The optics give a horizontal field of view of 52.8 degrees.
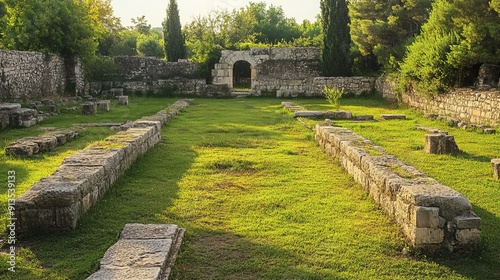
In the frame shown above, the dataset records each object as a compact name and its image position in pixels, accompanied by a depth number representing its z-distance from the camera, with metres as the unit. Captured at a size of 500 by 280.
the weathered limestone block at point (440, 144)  9.93
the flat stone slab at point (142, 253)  4.05
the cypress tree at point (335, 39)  26.06
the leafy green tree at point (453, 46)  15.38
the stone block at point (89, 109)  17.03
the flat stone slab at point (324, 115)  16.14
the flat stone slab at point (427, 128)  12.23
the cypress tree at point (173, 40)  33.06
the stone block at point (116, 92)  24.77
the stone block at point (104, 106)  18.22
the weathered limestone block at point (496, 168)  7.92
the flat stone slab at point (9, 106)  13.37
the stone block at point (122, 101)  20.94
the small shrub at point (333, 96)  17.92
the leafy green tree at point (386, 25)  23.27
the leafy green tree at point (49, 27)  20.52
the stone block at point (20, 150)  9.24
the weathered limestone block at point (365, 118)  16.03
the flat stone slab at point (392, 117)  15.90
